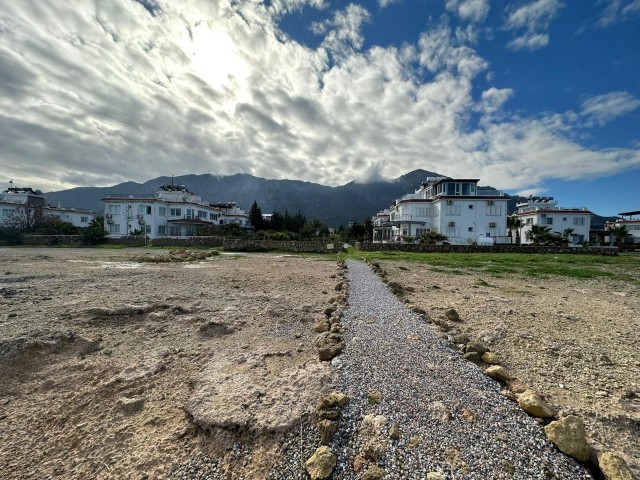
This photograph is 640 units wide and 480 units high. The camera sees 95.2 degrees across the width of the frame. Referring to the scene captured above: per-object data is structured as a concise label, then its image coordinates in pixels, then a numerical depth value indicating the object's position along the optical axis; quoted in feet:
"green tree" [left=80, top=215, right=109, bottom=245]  154.51
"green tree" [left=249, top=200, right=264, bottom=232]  241.14
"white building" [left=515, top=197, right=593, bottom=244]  172.14
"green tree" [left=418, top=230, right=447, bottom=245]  131.03
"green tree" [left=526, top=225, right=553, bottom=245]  137.08
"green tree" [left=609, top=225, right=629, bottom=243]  178.40
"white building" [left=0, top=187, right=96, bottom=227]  211.41
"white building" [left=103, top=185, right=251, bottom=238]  191.62
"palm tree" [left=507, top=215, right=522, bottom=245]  168.04
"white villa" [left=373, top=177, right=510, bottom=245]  153.58
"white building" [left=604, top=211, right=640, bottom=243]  192.37
